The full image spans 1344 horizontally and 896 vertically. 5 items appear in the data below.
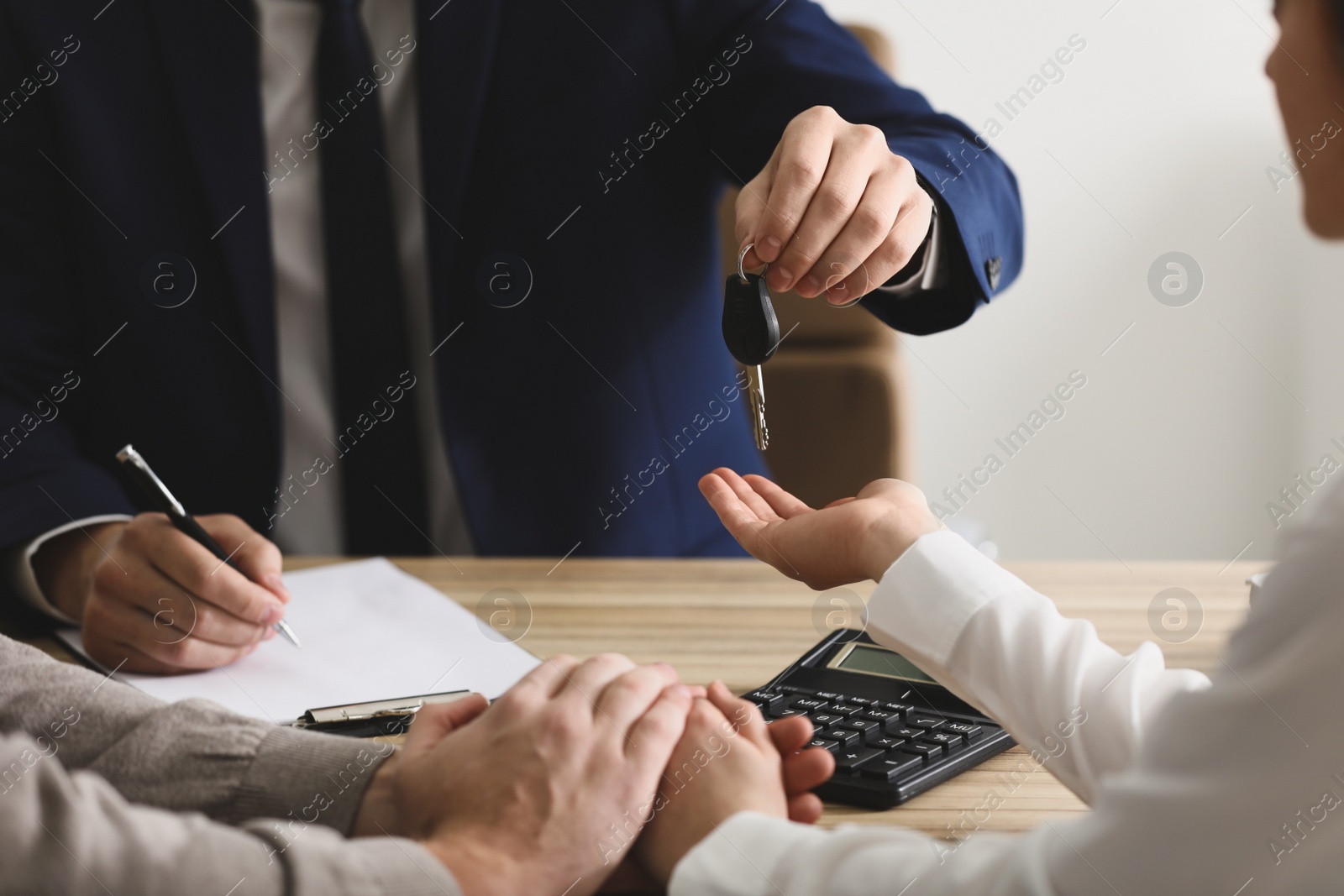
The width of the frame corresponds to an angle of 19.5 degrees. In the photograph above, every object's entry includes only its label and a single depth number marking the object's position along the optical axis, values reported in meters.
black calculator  1.85
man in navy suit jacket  2.27
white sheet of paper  1.99
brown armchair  2.93
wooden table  2.03
